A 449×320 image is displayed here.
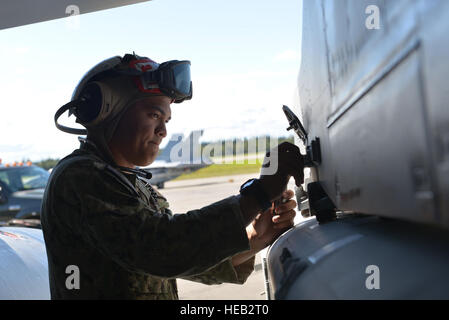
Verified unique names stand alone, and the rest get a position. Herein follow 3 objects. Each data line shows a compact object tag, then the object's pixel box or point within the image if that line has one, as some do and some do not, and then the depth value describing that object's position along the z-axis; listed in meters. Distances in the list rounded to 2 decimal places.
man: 1.07
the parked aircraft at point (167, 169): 21.67
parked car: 6.92
